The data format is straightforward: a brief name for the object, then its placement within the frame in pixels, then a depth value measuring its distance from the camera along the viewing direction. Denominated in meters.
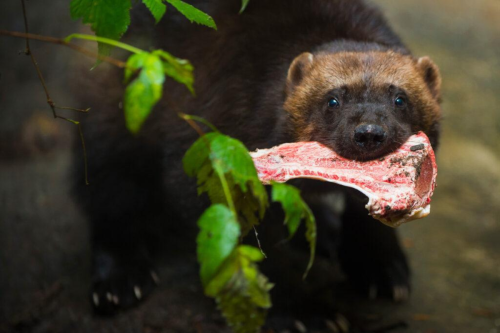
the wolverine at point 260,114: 6.04
